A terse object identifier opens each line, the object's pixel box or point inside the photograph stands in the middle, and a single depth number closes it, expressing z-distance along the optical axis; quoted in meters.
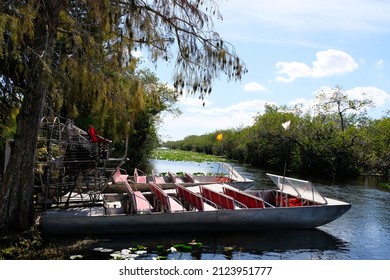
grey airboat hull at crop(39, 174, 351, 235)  11.80
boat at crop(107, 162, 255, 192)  19.17
